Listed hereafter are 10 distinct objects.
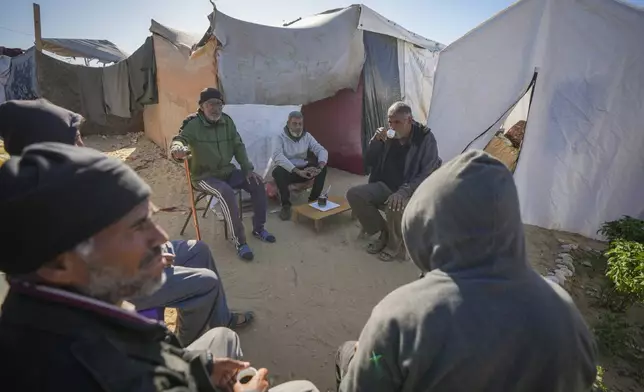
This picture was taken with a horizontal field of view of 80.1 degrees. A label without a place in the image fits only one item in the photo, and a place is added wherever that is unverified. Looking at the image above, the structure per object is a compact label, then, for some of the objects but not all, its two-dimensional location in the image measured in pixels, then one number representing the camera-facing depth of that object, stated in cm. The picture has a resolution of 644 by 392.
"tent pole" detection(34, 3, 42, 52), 1025
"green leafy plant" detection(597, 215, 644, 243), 340
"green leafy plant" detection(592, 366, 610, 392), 176
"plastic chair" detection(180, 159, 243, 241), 411
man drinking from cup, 409
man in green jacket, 419
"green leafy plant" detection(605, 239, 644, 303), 274
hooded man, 114
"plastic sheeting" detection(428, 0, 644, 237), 423
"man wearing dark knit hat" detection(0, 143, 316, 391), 90
